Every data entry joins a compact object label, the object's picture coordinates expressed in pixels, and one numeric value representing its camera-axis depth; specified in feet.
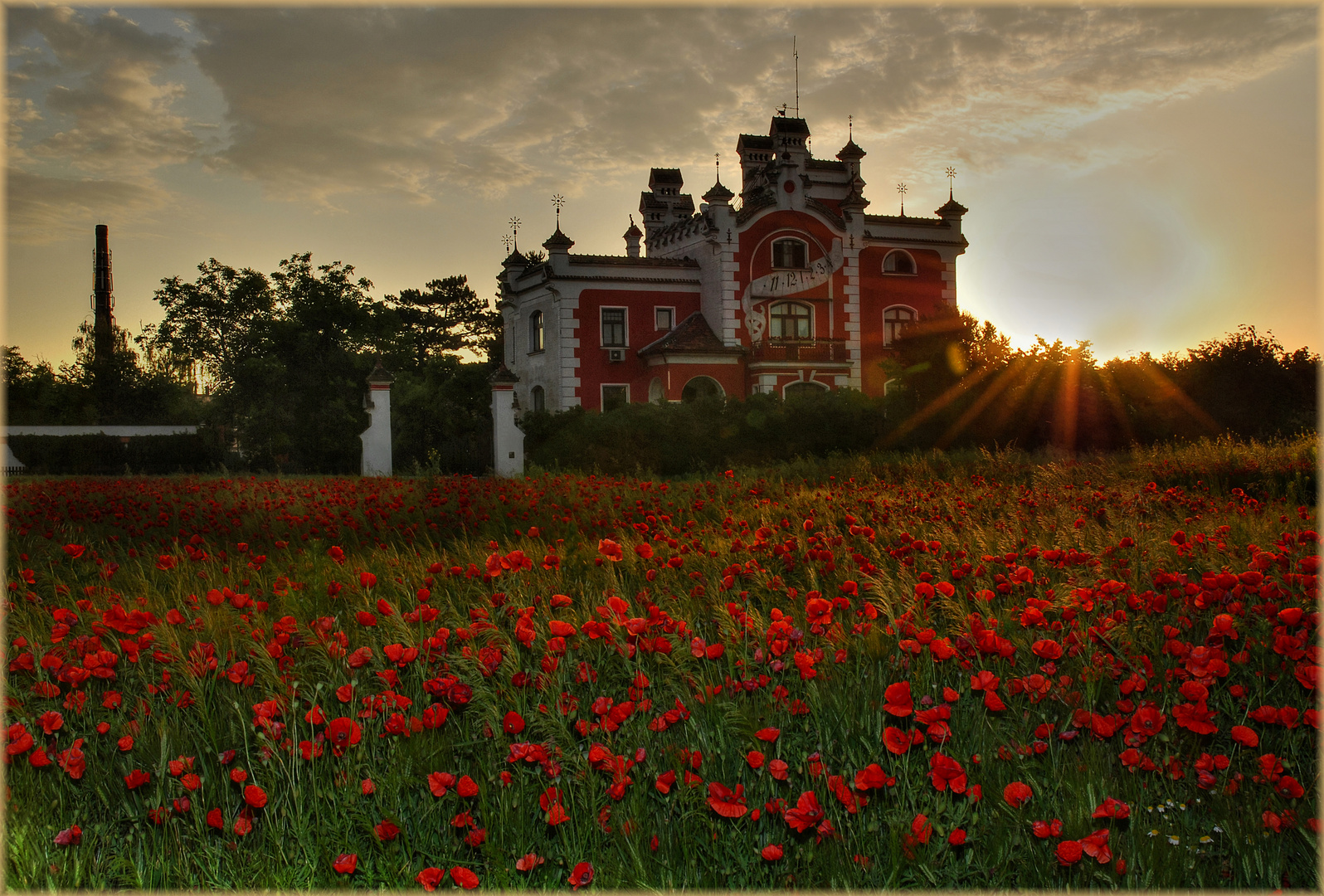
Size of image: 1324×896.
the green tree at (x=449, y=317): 167.22
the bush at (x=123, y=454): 85.35
